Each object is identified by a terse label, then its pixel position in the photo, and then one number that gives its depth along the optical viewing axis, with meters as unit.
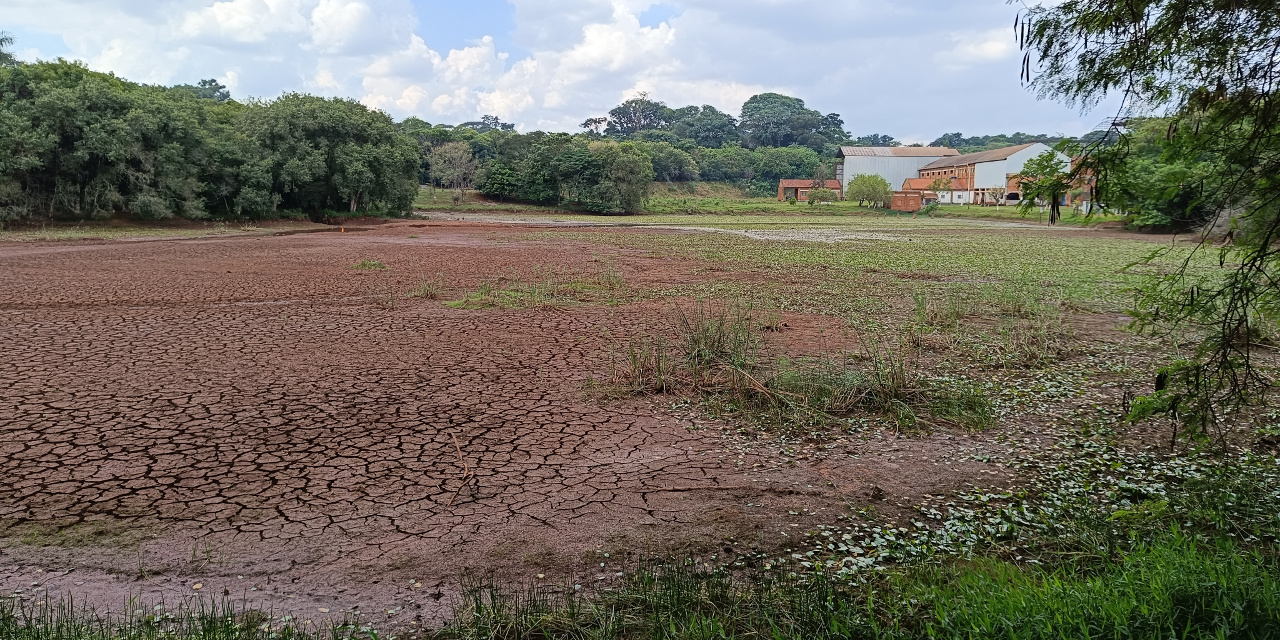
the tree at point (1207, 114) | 3.57
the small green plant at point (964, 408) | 6.18
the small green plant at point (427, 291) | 13.51
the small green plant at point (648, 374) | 7.24
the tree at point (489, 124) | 123.90
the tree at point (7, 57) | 38.31
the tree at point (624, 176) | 57.22
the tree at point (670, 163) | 80.75
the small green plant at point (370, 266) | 18.20
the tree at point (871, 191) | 69.06
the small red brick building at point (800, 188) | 79.75
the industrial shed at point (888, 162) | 90.56
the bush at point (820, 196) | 71.25
